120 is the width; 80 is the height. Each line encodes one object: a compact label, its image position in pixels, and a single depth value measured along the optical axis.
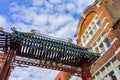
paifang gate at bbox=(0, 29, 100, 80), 10.20
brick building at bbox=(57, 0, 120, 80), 13.90
